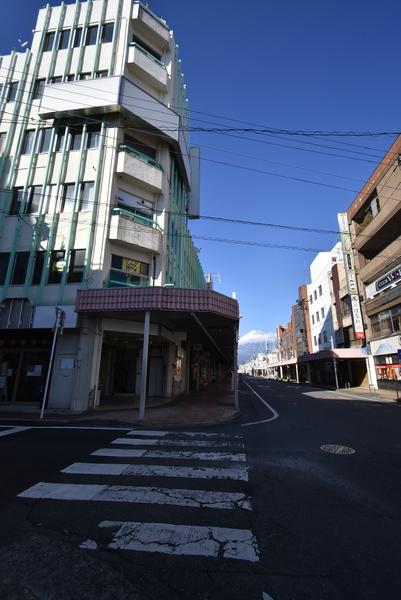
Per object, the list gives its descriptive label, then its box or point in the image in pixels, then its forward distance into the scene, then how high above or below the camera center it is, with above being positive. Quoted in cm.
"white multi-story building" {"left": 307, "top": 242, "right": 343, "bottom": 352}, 4712 +1361
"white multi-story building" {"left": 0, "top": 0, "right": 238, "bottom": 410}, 1595 +1063
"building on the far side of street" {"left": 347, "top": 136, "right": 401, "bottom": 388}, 2739 +1183
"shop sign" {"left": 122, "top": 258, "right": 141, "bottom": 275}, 1814 +664
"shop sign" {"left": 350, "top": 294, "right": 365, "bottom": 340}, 3353 +678
